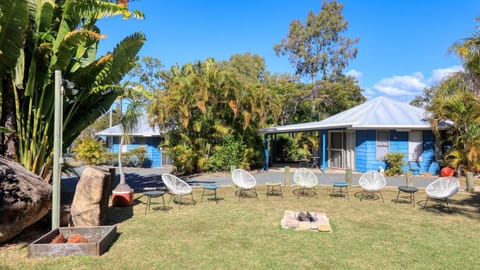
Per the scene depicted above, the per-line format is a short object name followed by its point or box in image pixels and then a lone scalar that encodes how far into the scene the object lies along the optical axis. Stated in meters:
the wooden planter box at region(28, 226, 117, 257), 5.01
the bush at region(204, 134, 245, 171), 16.80
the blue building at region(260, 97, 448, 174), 16.25
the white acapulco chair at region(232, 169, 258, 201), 9.96
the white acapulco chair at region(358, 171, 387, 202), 9.69
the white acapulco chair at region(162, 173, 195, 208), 8.66
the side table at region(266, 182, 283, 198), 10.60
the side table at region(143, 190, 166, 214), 8.34
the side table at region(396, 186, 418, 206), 8.91
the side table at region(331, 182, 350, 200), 10.11
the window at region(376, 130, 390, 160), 16.61
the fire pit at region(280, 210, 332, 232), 6.55
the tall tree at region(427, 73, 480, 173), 14.02
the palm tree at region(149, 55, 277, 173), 16.00
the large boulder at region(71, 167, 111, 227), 6.46
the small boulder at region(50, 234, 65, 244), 5.30
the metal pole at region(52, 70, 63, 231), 5.84
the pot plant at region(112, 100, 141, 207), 8.84
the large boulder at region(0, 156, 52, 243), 5.26
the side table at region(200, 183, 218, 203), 9.58
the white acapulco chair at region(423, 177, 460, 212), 8.10
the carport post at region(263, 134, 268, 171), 18.73
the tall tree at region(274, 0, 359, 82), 32.34
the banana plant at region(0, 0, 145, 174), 6.89
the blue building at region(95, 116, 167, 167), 22.42
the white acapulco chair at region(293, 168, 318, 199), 10.17
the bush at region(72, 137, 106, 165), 19.72
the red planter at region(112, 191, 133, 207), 8.84
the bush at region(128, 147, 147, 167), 21.75
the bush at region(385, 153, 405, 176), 15.83
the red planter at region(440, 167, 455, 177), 14.57
